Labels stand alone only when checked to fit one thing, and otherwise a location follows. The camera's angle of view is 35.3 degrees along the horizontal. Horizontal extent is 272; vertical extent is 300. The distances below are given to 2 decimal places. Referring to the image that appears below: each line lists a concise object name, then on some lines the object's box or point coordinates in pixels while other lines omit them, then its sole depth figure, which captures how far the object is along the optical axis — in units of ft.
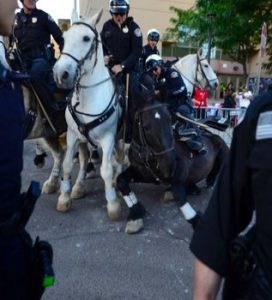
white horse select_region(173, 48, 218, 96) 27.45
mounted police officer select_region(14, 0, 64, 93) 18.83
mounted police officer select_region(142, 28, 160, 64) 28.19
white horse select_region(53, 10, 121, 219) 15.28
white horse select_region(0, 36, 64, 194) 18.08
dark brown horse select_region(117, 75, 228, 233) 15.56
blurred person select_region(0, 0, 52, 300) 5.25
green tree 45.73
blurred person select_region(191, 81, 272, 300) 4.15
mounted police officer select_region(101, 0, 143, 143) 18.34
